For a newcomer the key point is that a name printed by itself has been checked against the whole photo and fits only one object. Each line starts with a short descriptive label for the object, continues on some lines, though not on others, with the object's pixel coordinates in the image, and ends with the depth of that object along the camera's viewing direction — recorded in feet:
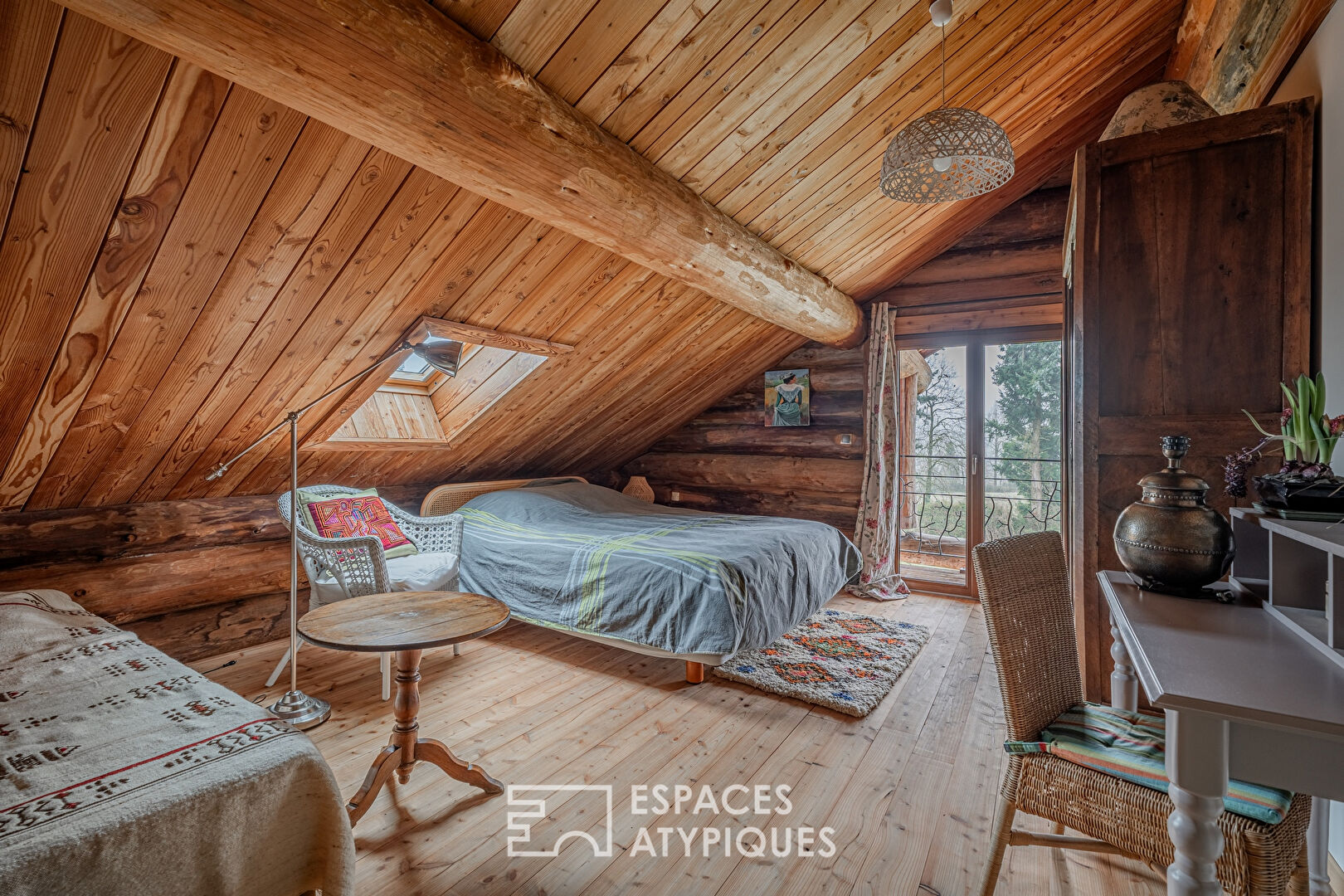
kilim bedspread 3.01
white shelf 3.18
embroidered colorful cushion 9.63
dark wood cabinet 5.57
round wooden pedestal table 5.56
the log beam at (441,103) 3.98
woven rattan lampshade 6.26
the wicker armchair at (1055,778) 3.53
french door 13.48
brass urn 4.41
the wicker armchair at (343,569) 8.50
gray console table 2.73
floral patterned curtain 14.26
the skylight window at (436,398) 10.89
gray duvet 8.64
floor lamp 7.50
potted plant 3.89
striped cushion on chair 3.64
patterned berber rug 8.64
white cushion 8.97
